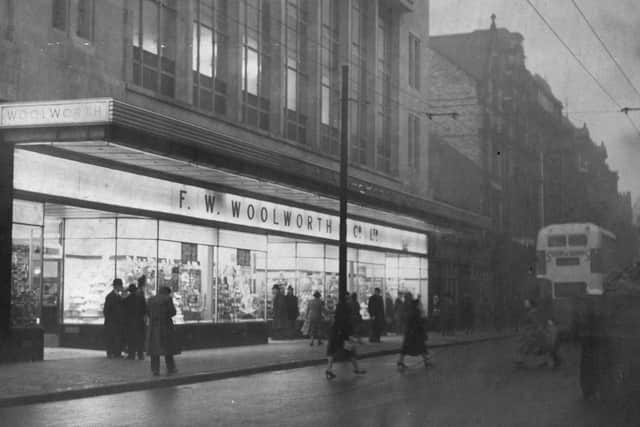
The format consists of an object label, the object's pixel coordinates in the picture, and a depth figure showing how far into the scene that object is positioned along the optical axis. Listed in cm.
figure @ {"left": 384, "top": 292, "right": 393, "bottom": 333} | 4319
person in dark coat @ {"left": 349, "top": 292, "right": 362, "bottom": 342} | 3263
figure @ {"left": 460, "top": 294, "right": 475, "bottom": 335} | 4669
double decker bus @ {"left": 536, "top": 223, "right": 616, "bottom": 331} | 3469
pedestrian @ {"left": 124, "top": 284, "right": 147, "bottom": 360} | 2461
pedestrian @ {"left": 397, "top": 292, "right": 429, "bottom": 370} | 2330
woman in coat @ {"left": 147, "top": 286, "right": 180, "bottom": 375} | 2058
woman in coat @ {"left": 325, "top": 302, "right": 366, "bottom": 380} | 2103
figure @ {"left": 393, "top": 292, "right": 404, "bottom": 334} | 3862
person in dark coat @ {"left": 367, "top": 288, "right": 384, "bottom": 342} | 3512
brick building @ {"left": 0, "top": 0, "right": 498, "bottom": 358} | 2295
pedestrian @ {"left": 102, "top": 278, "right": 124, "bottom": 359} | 2469
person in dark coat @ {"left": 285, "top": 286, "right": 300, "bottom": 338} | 3353
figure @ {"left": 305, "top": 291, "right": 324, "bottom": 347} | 3219
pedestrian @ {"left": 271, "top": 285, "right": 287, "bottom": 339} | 3366
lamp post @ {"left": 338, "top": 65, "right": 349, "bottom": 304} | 2936
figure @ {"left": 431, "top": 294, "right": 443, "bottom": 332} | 4431
